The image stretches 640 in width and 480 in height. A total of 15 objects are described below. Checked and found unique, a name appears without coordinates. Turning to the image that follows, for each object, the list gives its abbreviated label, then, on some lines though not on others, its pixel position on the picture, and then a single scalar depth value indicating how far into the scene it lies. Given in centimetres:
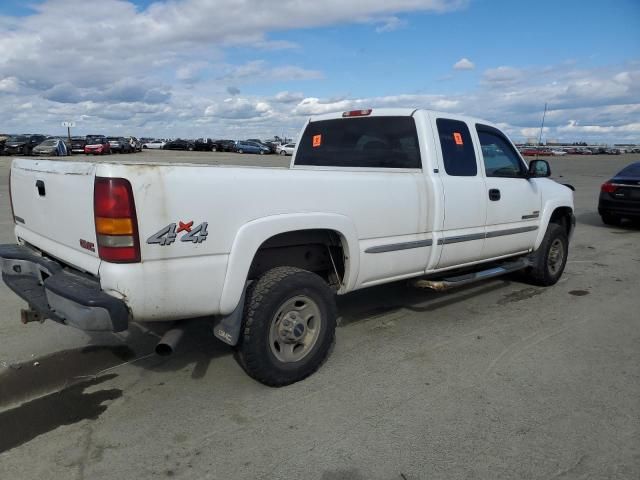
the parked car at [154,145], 6496
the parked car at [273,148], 5924
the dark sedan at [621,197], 1100
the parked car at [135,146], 5097
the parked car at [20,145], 3775
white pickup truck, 282
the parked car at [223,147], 5872
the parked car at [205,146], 5872
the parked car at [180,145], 5962
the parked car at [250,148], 5603
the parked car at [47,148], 3212
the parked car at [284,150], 5602
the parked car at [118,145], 4359
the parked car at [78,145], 3965
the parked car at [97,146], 3888
